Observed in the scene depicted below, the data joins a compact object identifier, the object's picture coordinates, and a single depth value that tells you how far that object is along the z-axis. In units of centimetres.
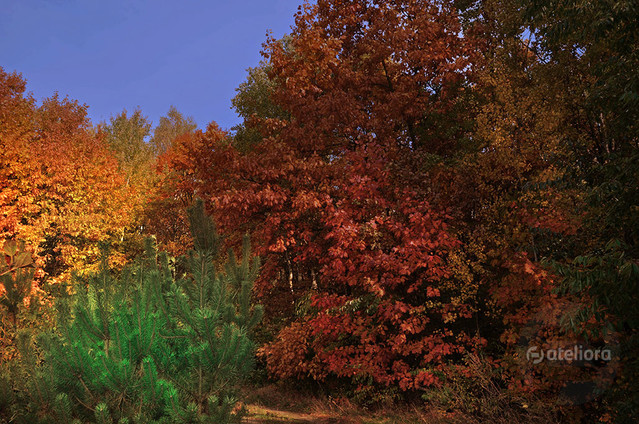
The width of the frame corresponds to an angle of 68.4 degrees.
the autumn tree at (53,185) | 2125
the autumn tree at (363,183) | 1039
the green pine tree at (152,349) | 363
